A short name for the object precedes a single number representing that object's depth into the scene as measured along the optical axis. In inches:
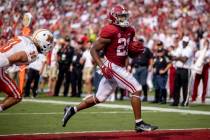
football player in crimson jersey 802.8
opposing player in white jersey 711.1
